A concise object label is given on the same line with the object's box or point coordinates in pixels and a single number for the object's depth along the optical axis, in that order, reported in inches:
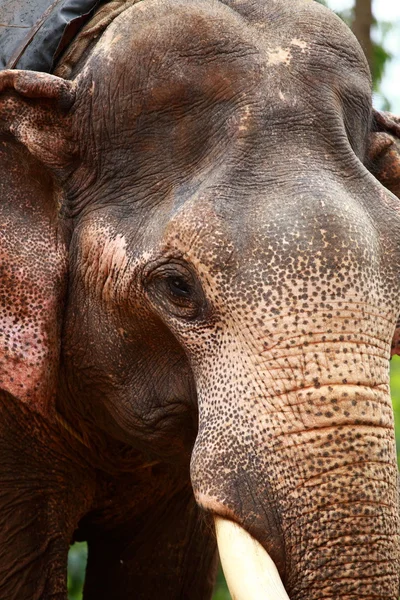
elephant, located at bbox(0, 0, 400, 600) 260.4
